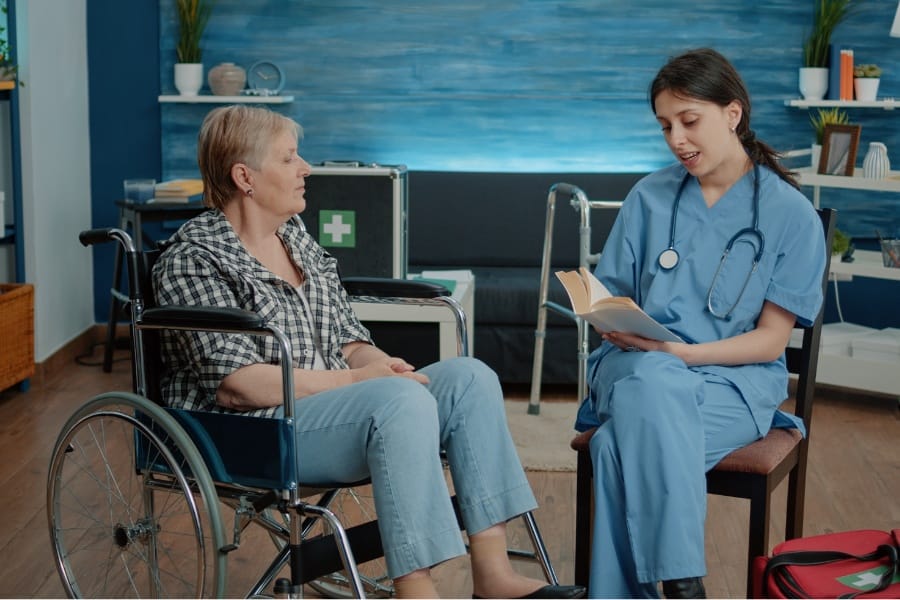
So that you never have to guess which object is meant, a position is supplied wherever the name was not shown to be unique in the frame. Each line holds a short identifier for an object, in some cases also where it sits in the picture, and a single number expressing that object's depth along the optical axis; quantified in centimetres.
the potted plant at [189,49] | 475
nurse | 203
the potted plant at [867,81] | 449
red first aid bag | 185
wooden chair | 210
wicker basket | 390
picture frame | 411
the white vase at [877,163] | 407
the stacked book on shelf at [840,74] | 452
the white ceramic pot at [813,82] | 459
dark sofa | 462
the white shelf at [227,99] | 470
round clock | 483
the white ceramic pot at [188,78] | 475
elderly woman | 194
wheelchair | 194
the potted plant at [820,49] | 457
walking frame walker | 357
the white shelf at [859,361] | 403
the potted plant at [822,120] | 433
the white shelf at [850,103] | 443
